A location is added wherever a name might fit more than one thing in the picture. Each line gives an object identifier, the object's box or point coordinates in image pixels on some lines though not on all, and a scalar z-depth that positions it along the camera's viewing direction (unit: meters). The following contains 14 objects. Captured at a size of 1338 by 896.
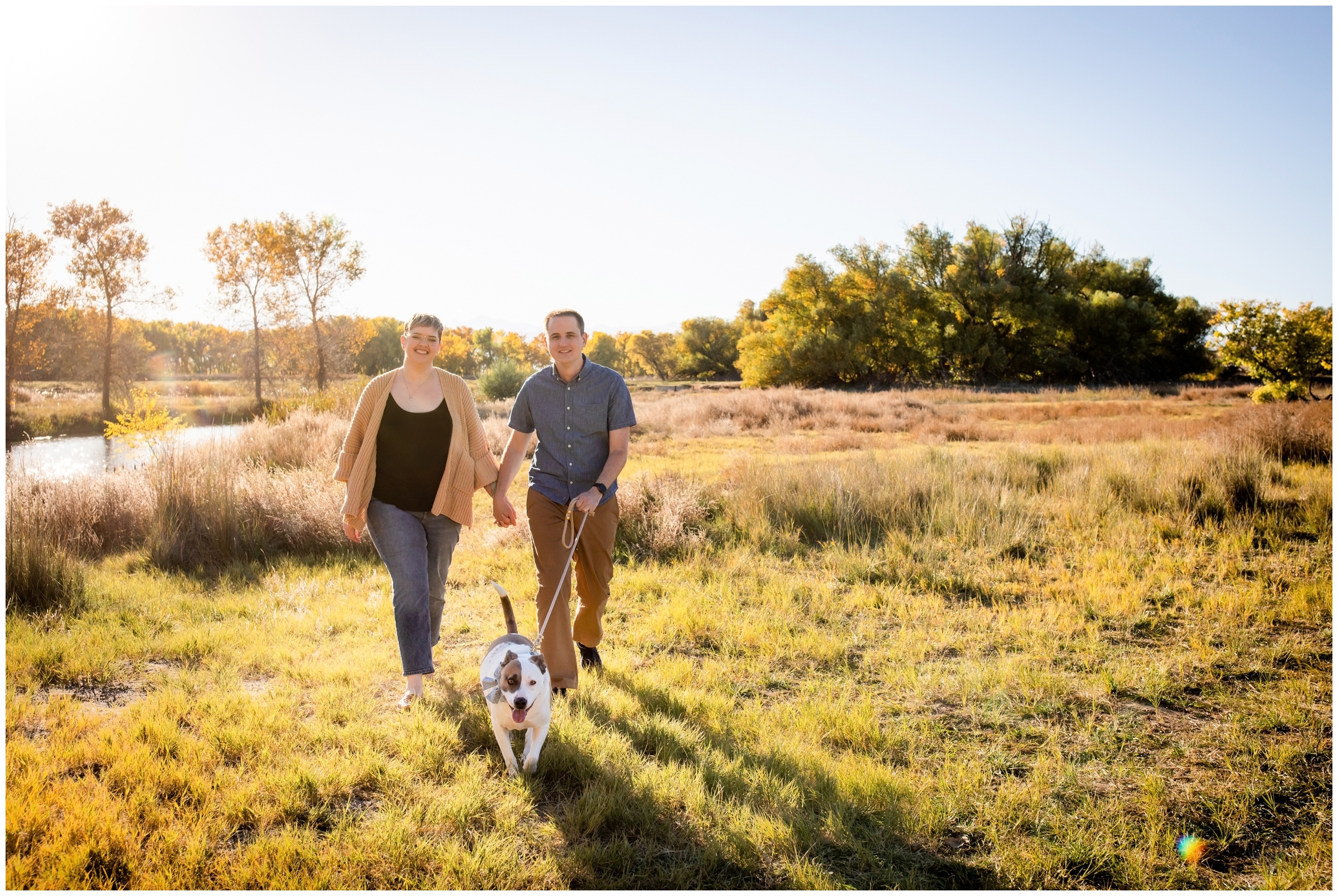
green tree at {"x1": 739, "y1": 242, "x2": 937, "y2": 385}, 42.69
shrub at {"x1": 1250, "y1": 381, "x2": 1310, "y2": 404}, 15.43
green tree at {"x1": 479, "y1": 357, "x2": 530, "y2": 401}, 29.47
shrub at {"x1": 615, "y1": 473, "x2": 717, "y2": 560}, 7.36
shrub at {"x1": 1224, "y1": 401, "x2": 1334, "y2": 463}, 10.68
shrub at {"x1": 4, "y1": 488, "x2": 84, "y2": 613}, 5.57
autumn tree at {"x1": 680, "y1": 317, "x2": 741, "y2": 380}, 67.62
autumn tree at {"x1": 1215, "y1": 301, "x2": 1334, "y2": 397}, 16.58
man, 4.04
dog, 3.01
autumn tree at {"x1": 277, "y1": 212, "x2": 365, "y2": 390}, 28.72
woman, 3.99
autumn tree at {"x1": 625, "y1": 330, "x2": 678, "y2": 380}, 84.50
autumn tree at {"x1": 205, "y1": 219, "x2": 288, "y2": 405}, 28.06
